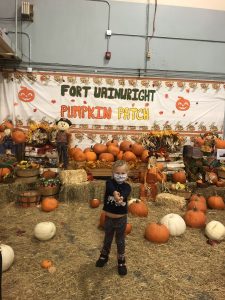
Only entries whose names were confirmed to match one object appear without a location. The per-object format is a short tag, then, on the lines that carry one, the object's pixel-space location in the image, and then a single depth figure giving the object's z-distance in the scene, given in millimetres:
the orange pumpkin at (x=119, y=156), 6526
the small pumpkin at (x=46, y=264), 3316
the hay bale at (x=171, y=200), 5254
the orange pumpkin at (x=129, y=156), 6332
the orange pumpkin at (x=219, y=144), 6851
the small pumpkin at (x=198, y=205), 5026
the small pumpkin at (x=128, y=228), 4241
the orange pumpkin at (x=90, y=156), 6395
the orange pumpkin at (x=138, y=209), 4859
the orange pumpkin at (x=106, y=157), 6368
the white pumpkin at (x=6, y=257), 3174
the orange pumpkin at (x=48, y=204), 5012
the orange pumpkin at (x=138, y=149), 6438
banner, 6664
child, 3123
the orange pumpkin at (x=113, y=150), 6523
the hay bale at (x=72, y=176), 5457
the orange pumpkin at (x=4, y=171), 5386
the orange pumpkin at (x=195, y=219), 4543
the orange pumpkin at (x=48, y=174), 5720
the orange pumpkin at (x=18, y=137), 6074
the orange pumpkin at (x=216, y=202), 5465
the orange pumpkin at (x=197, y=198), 5199
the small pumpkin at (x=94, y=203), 5301
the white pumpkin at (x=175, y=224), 4230
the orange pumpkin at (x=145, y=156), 6174
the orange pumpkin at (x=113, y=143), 6769
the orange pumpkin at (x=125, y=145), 6660
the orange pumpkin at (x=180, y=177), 6008
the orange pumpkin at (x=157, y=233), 3989
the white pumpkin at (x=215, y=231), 4156
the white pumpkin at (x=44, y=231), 3915
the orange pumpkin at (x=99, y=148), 6551
